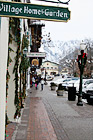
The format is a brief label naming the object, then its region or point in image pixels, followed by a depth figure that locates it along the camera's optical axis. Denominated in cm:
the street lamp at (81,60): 1246
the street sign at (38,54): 1309
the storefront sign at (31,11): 319
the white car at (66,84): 2624
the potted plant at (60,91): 1863
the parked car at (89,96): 1322
